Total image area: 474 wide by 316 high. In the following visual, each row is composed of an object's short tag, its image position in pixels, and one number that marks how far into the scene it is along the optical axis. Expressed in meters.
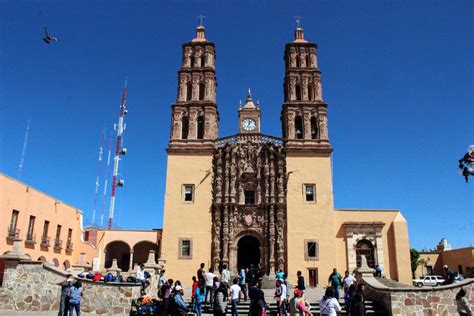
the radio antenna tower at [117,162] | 48.50
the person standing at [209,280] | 14.93
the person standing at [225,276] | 16.17
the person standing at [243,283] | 16.63
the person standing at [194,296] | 13.38
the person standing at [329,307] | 8.64
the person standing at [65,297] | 12.02
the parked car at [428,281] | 32.08
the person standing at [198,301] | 12.89
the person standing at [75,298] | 11.86
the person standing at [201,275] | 15.27
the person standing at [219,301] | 11.27
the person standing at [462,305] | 11.05
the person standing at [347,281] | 14.86
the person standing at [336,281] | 14.95
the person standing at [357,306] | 8.81
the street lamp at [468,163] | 8.87
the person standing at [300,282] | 16.17
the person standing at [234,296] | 12.55
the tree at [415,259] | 42.59
